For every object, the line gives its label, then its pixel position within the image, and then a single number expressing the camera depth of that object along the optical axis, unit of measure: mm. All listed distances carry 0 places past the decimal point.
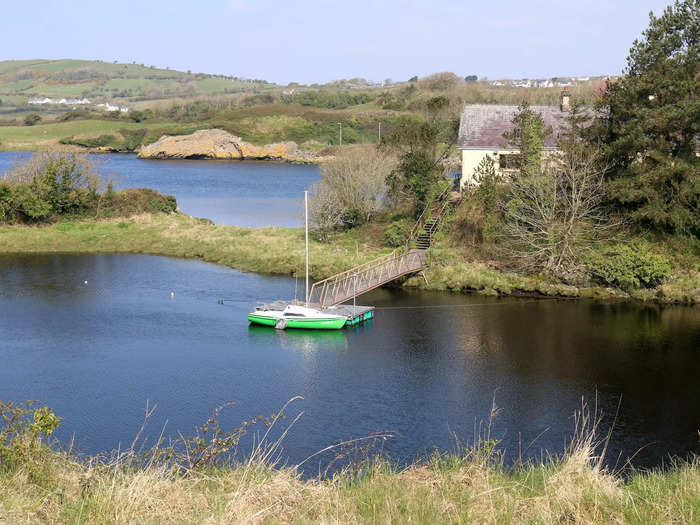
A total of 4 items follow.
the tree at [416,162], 43844
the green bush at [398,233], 42500
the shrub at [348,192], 46156
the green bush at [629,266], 35656
